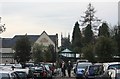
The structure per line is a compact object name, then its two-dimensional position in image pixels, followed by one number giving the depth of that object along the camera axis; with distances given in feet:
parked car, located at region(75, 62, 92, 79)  137.45
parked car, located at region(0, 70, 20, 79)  65.16
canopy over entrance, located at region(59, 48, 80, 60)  226.19
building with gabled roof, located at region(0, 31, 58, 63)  483.51
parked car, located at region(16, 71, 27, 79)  91.15
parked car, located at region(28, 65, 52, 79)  136.98
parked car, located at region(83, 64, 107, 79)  103.19
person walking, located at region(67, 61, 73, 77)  157.79
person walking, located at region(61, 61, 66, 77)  160.29
